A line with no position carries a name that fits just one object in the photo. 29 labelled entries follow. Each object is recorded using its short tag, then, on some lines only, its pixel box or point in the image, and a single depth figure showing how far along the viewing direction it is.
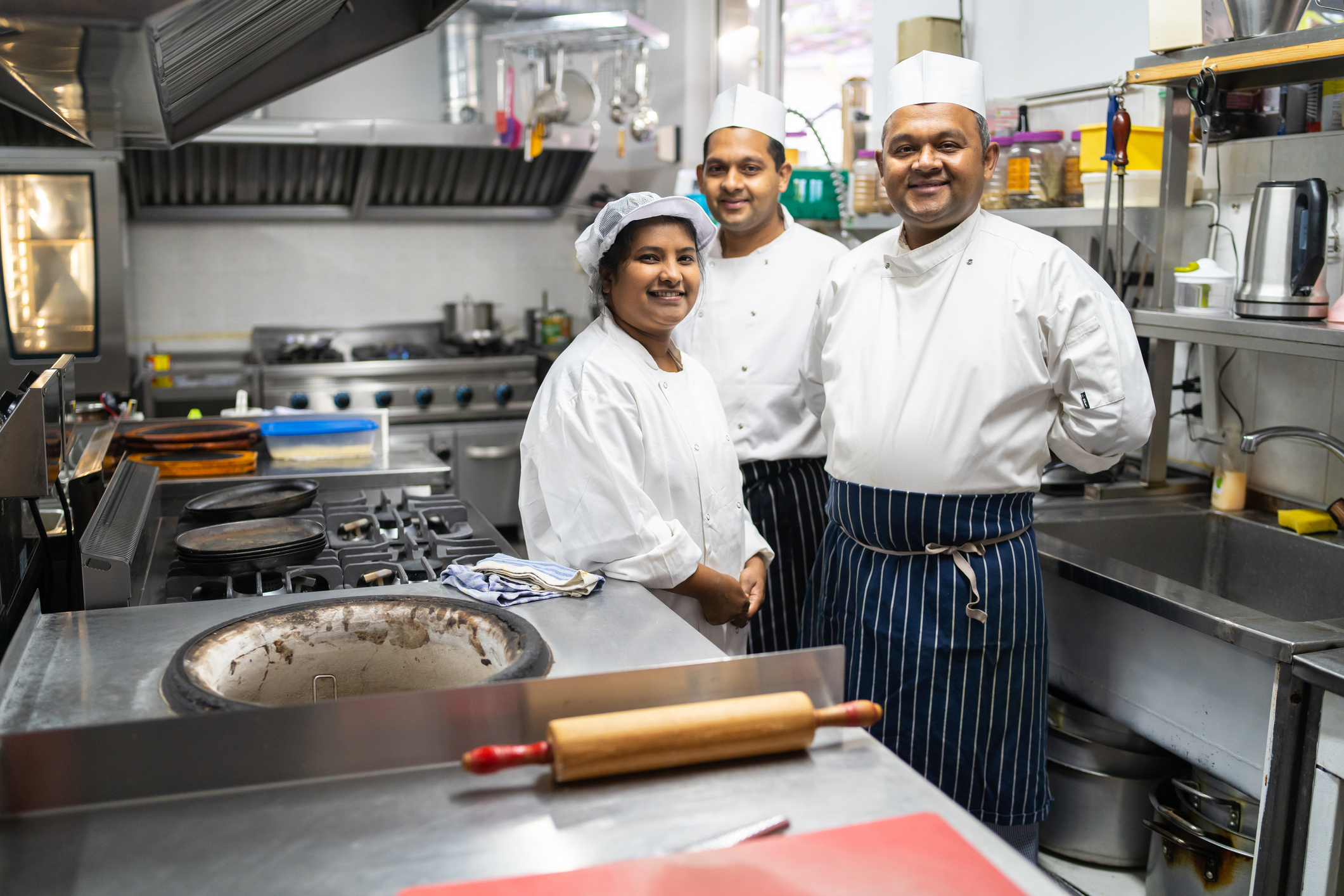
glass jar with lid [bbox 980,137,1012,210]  2.78
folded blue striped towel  1.53
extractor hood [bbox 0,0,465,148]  0.90
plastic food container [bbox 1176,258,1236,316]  2.30
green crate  3.57
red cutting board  0.87
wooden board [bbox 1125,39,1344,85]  1.88
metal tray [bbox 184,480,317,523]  2.31
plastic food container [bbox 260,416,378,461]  2.92
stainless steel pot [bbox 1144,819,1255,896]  1.98
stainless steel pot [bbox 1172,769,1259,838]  1.98
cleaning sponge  2.31
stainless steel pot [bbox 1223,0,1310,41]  2.01
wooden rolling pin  1.00
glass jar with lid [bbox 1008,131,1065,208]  2.73
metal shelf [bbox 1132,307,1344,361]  1.91
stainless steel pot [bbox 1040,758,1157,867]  2.32
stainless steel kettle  2.05
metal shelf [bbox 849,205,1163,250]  2.55
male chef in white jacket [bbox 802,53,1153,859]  1.96
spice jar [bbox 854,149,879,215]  3.24
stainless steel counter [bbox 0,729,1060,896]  0.89
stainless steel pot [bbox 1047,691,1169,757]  2.30
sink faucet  2.21
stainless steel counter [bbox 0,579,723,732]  1.13
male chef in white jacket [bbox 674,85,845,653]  2.51
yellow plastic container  2.54
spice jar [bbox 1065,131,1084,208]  2.72
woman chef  1.74
